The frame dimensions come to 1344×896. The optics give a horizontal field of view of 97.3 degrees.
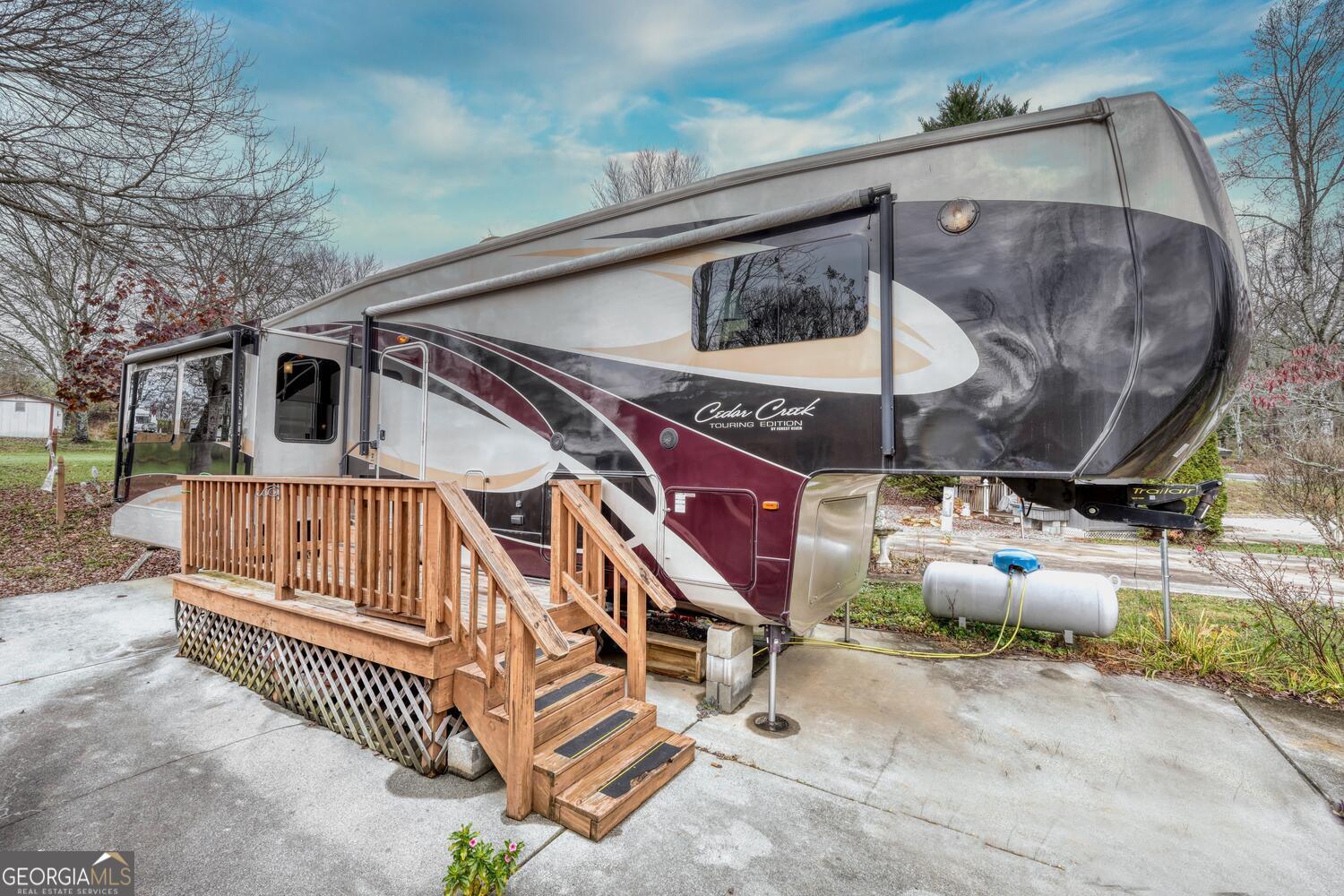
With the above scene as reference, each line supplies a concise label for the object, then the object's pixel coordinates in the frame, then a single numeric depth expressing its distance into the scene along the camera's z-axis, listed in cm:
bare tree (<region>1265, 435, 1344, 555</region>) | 547
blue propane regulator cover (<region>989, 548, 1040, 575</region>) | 545
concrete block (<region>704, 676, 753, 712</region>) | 391
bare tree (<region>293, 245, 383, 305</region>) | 1690
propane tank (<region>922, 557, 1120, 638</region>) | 511
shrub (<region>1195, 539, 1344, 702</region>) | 441
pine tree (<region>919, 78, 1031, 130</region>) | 1592
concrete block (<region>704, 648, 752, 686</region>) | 390
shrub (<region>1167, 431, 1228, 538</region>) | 1054
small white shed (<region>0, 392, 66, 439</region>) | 3528
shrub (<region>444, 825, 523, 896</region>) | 212
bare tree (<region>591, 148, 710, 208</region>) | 2012
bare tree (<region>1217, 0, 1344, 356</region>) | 1105
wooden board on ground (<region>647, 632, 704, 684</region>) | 432
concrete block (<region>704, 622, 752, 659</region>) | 390
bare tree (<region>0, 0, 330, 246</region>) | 646
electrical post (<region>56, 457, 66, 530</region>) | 908
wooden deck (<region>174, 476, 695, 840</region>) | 277
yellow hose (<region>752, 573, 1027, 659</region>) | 512
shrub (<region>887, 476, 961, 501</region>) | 1582
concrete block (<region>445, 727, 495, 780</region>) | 311
